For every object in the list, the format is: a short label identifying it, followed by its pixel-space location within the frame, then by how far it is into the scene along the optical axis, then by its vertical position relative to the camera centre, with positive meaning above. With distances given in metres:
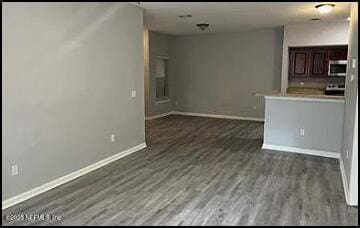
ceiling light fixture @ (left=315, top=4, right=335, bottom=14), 4.99 +1.22
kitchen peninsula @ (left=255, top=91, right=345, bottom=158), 4.95 -0.77
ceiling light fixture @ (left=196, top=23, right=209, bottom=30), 6.77 +1.21
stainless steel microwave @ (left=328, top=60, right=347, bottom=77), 7.04 +0.27
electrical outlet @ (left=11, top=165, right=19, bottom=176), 3.17 -0.99
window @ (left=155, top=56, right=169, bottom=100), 9.10 -0.03
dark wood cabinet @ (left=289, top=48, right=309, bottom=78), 7.50 +0.43
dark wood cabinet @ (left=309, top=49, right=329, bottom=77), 7.30 +0.40
